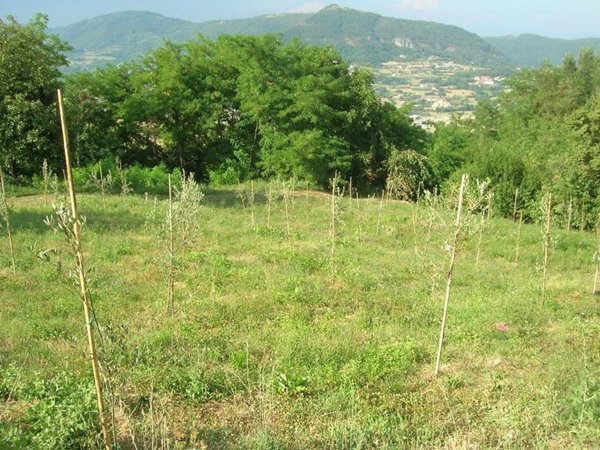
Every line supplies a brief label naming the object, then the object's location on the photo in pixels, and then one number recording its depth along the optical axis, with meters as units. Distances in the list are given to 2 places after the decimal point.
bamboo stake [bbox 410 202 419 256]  16.52
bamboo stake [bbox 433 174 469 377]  7.16
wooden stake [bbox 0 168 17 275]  11.41
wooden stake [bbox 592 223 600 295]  10.79
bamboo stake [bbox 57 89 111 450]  3.29
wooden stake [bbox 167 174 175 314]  8.88
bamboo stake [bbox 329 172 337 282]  12.07
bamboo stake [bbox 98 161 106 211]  18.86
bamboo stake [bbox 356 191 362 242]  16.92
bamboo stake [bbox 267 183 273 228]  18.08
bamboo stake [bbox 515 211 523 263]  15.43
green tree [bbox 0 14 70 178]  21.58
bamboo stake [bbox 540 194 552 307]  10.45
